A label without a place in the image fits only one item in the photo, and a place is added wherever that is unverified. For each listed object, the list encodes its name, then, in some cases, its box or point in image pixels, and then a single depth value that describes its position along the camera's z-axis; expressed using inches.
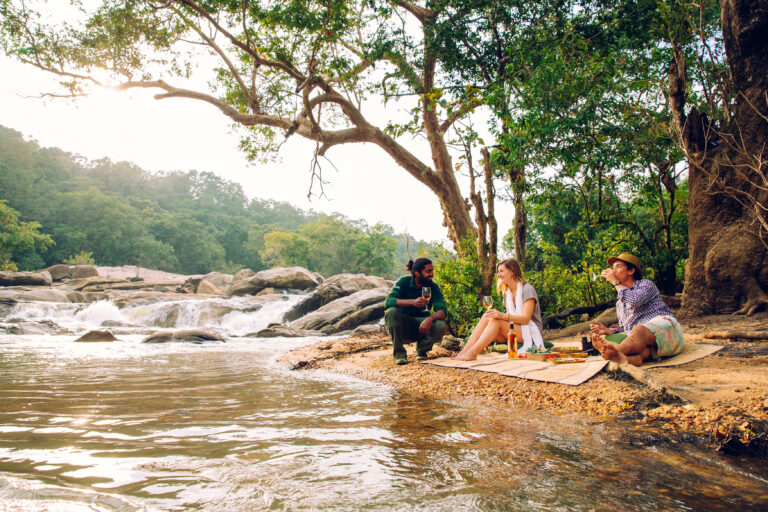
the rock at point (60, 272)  1363.2
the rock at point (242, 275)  1459.2
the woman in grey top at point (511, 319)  207.6
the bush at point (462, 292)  287.9
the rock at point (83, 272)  1363.2
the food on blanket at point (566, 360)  185.9
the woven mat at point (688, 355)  169.5
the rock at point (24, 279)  987.9
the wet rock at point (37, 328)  546.6
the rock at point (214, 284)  1279.5
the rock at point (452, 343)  252.7
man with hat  171.0
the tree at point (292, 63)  367.6
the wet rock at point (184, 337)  466.6
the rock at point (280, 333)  619.5
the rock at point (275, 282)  1221.7
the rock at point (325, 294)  847.7
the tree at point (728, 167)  259.6
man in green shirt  225.1
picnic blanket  154.7
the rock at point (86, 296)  923.9
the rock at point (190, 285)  1268.0
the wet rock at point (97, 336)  458.9
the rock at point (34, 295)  807.1
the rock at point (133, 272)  1717.5
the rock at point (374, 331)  465.4
